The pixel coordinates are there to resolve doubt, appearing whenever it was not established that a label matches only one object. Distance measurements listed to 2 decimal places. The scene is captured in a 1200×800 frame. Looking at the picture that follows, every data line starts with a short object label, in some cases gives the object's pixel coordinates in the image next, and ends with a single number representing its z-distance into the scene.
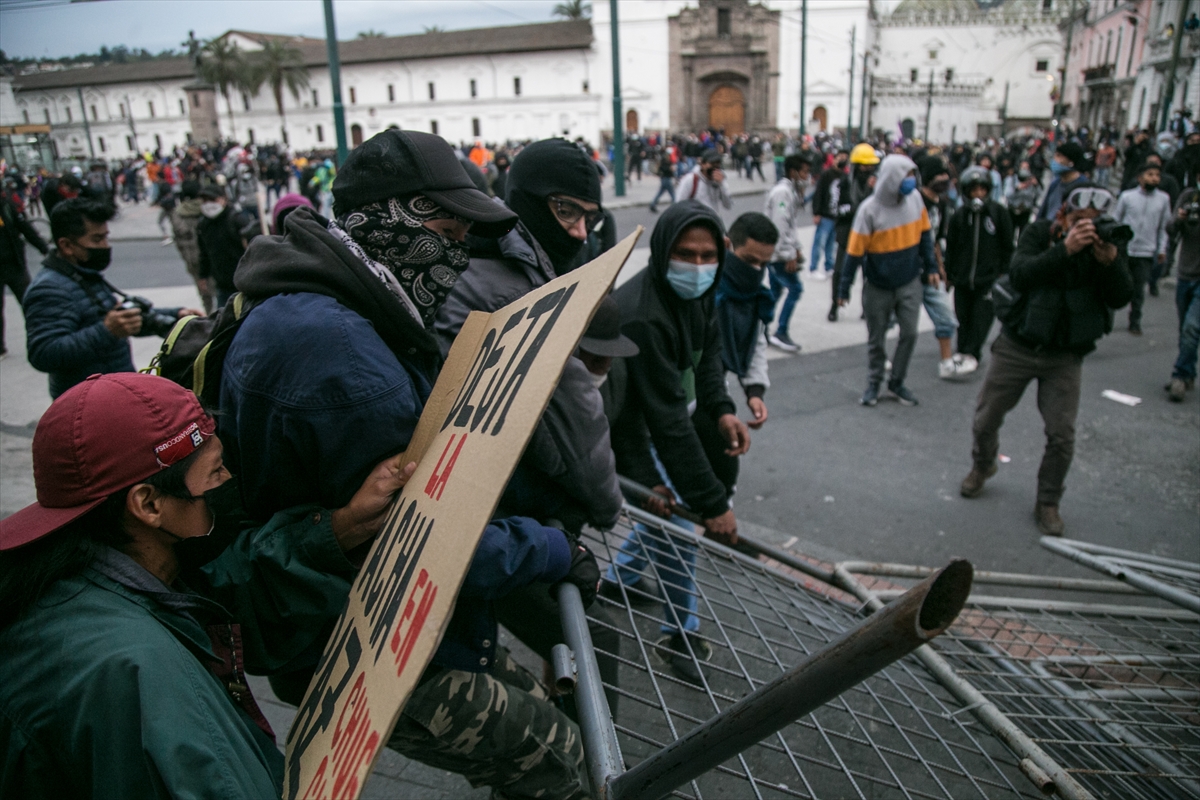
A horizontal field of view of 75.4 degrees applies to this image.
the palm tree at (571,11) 72.88
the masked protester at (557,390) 1.94
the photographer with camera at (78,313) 3.79
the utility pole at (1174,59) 15.95
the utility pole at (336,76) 12.33
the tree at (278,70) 62.97
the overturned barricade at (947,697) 1.60
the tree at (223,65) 63.91
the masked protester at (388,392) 1.49
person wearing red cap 1.14
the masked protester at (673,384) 2.99
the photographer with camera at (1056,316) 4.18
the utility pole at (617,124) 20.08
